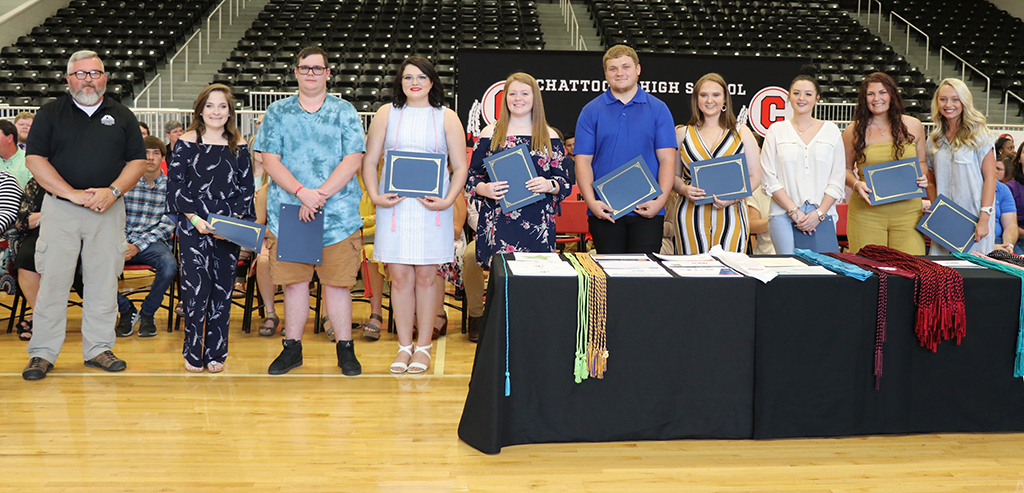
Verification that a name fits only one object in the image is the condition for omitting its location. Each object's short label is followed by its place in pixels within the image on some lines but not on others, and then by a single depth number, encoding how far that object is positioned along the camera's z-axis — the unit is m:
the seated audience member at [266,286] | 4.48
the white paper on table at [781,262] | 2.78
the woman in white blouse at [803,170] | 3.55
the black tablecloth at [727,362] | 2.55
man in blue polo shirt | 3.44
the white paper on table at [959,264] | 2.83
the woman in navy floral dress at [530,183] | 3.44
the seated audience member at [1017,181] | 4.99
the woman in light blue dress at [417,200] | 3.41
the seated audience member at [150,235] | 4.55
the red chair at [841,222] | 5.37
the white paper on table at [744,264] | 2.56
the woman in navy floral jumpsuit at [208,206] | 3.42
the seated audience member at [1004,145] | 6.60
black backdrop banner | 6.73
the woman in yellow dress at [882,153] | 3.61
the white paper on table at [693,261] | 2.82
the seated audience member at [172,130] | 6.50
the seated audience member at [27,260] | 4.32
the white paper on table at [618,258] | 2.90
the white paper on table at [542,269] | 2.57
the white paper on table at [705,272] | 2.59
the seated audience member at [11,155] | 4.95
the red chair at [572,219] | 5.60
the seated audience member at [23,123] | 6.11
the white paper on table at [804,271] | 2.63
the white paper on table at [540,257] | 2.85
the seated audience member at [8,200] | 3.78
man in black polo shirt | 3.38
